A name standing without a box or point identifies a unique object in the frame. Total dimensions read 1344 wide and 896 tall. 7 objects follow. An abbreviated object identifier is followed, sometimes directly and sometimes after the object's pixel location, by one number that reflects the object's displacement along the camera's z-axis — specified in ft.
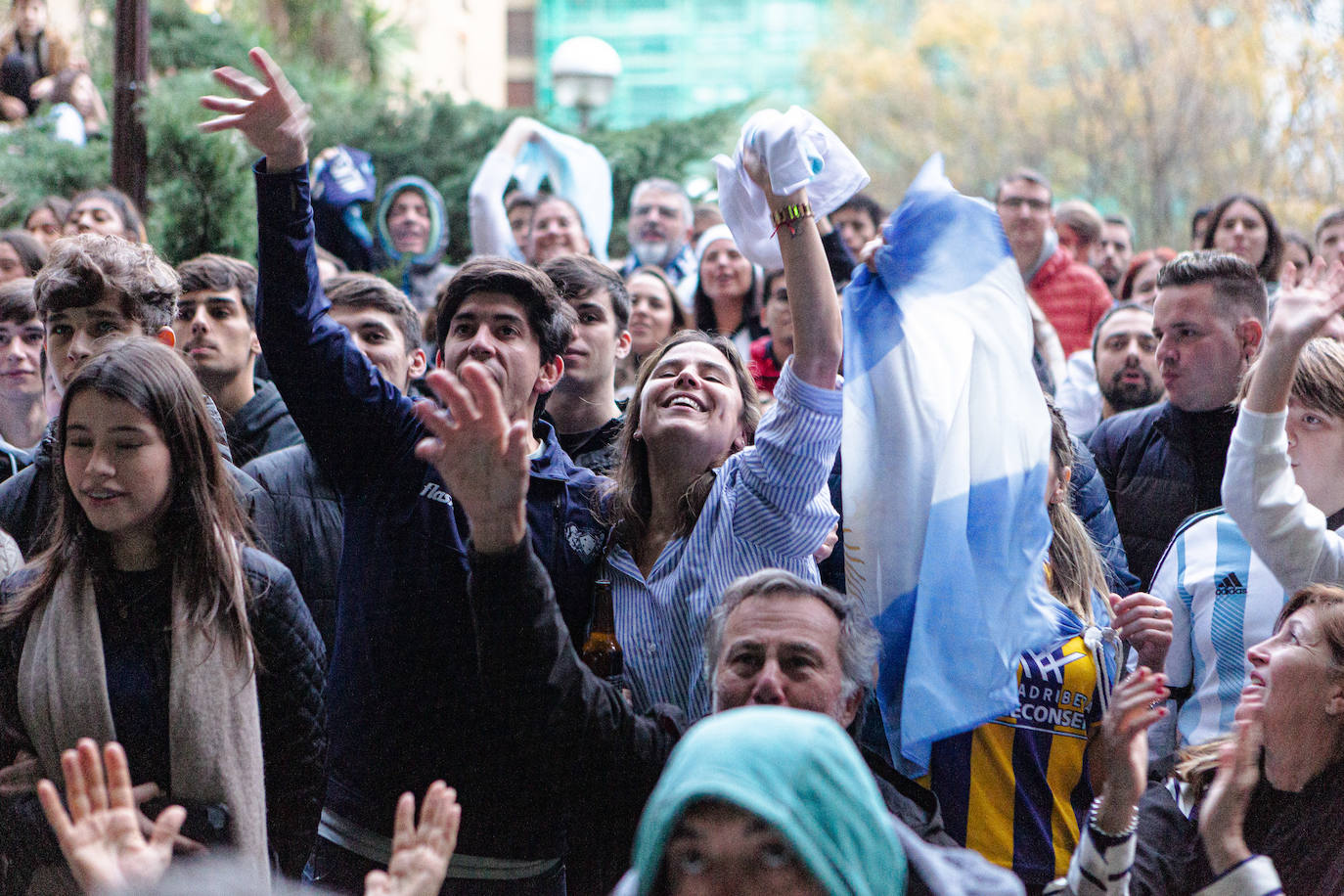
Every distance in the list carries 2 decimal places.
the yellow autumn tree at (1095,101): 66.18
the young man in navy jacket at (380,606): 10.25
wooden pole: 22.98
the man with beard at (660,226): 26.27
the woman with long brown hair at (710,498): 10.46
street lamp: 38.06
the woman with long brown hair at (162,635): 9.41
